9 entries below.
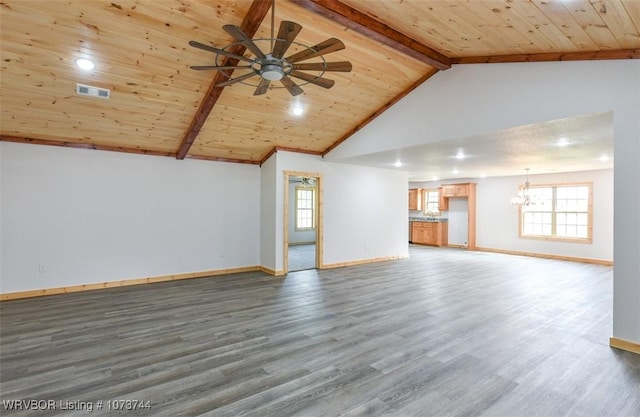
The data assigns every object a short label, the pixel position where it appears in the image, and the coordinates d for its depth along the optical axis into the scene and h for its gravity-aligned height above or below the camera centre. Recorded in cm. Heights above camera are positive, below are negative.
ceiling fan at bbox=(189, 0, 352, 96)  254 +127
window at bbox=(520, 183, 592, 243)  856 -21
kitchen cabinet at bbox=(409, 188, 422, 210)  1262 +27
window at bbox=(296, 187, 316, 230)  1205 -11
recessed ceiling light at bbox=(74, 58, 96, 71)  370 +164
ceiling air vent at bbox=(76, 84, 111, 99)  411 +147
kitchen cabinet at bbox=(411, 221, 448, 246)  1162 -101
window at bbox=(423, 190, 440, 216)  1227 +13
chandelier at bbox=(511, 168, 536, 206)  903 +19
